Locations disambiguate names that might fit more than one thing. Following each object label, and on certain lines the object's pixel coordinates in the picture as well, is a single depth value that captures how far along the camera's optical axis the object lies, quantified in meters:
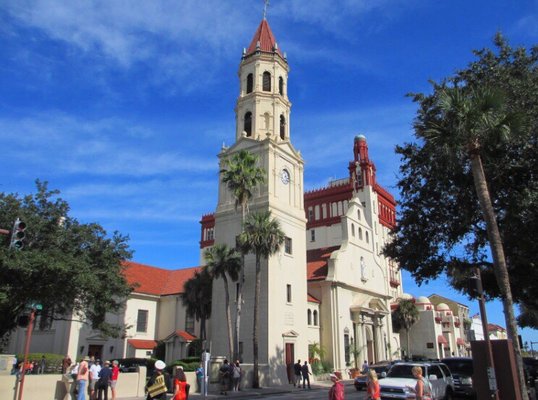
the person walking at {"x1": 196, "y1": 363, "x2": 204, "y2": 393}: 25.53
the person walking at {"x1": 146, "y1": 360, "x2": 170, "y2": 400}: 10.03
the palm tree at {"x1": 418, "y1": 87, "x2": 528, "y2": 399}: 16.02
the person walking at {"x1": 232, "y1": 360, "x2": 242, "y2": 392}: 27.22
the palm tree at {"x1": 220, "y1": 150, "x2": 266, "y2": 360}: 34.12
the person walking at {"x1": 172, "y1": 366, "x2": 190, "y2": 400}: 9.54
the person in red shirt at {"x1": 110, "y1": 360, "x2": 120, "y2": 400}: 19.63
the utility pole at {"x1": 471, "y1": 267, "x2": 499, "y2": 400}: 13.59
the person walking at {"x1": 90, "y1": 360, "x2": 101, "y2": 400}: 19.30
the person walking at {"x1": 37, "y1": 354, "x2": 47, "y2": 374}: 33.32
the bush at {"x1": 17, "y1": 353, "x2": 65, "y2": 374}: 34.75
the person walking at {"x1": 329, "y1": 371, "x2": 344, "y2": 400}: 10.57
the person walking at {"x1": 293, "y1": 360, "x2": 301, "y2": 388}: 32.20
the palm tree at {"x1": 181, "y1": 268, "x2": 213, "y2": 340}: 39.69
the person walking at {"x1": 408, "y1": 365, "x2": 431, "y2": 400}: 11.23
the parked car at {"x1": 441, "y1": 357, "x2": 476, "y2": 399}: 20.53
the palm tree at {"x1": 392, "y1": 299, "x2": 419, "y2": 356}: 60.34
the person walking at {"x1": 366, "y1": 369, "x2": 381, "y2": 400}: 11.00
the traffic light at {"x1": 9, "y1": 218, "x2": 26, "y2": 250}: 13.81
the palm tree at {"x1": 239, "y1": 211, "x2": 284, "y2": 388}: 32.94
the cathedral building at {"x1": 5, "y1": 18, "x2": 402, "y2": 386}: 36.44
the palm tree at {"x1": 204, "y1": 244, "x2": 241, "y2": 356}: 35.22
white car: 15.81
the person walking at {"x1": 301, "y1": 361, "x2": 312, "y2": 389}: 31.50
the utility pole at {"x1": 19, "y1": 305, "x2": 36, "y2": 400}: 16.58
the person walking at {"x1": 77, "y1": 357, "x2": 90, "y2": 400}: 17.19
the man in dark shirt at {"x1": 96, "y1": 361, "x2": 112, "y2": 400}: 18.27
